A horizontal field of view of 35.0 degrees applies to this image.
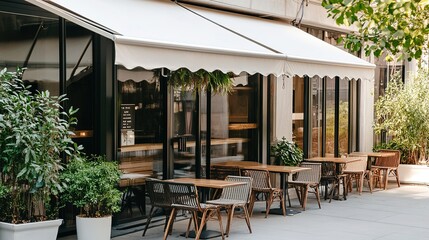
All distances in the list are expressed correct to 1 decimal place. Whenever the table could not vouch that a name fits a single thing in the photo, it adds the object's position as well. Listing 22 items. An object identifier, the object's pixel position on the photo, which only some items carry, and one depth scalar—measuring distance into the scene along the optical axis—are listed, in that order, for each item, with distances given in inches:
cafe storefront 348.8
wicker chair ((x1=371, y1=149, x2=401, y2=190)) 626.8
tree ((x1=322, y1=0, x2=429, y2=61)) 342.0
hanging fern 410.0
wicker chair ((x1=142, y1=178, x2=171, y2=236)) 375.9
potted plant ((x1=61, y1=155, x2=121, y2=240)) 331.9
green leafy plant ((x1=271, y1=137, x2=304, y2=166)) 549.6
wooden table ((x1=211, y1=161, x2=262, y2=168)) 504.1
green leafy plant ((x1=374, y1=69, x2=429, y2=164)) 649.6
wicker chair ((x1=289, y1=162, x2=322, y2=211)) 495.2
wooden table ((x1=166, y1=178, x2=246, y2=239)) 384.5
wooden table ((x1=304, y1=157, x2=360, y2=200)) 553.7
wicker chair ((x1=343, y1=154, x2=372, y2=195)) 572.7
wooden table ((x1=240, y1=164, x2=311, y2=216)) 471.7
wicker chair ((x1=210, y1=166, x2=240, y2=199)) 503.2
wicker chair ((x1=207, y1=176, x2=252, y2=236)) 385.4
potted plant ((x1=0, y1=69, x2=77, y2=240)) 300.4
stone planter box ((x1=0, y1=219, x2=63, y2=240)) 295.3
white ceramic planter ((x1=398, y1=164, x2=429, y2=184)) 661.9
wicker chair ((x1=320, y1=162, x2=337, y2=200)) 544.4
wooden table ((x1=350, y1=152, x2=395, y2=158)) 622.5
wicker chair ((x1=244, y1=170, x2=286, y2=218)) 457.0
